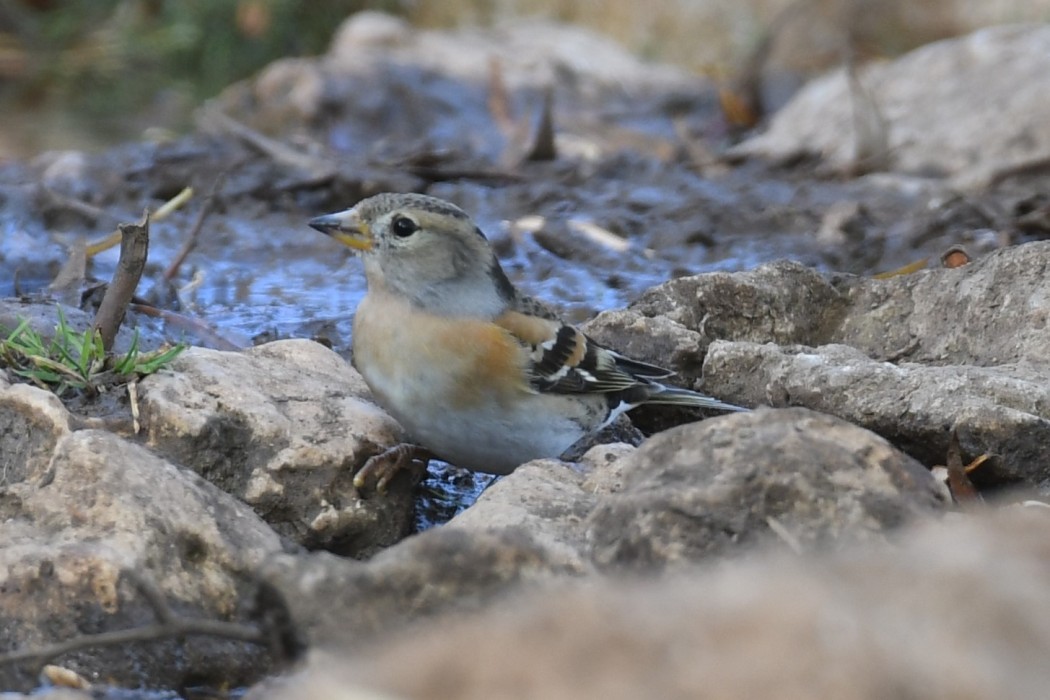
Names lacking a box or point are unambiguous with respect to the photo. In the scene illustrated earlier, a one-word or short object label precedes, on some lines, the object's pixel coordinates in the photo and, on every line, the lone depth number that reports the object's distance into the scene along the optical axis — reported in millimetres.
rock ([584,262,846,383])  10852
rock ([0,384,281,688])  6492
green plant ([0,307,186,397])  8187
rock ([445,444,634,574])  6602
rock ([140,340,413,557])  7957
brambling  9406
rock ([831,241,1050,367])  9602
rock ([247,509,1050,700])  3779
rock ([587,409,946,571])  5992
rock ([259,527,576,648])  5281
